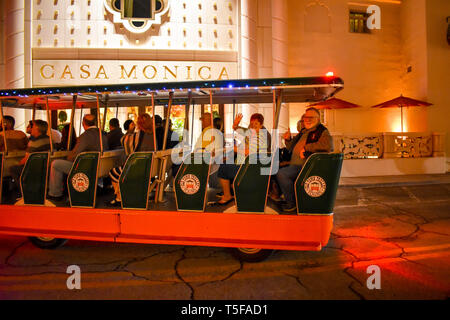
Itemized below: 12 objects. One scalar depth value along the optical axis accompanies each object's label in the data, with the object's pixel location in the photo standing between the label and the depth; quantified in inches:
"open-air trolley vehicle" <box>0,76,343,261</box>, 166.1
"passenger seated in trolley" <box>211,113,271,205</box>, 179.2
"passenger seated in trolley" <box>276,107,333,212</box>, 173.2
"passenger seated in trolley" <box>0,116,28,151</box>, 234.5
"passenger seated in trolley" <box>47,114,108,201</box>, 198.7
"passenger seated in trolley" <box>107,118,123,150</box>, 266.1
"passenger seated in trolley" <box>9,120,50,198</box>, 210.8
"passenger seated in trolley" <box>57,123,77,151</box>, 230.2
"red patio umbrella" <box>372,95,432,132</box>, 519.5
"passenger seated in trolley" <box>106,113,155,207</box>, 199.9
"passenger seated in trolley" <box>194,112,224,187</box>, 188.9
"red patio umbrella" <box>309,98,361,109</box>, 511.2
